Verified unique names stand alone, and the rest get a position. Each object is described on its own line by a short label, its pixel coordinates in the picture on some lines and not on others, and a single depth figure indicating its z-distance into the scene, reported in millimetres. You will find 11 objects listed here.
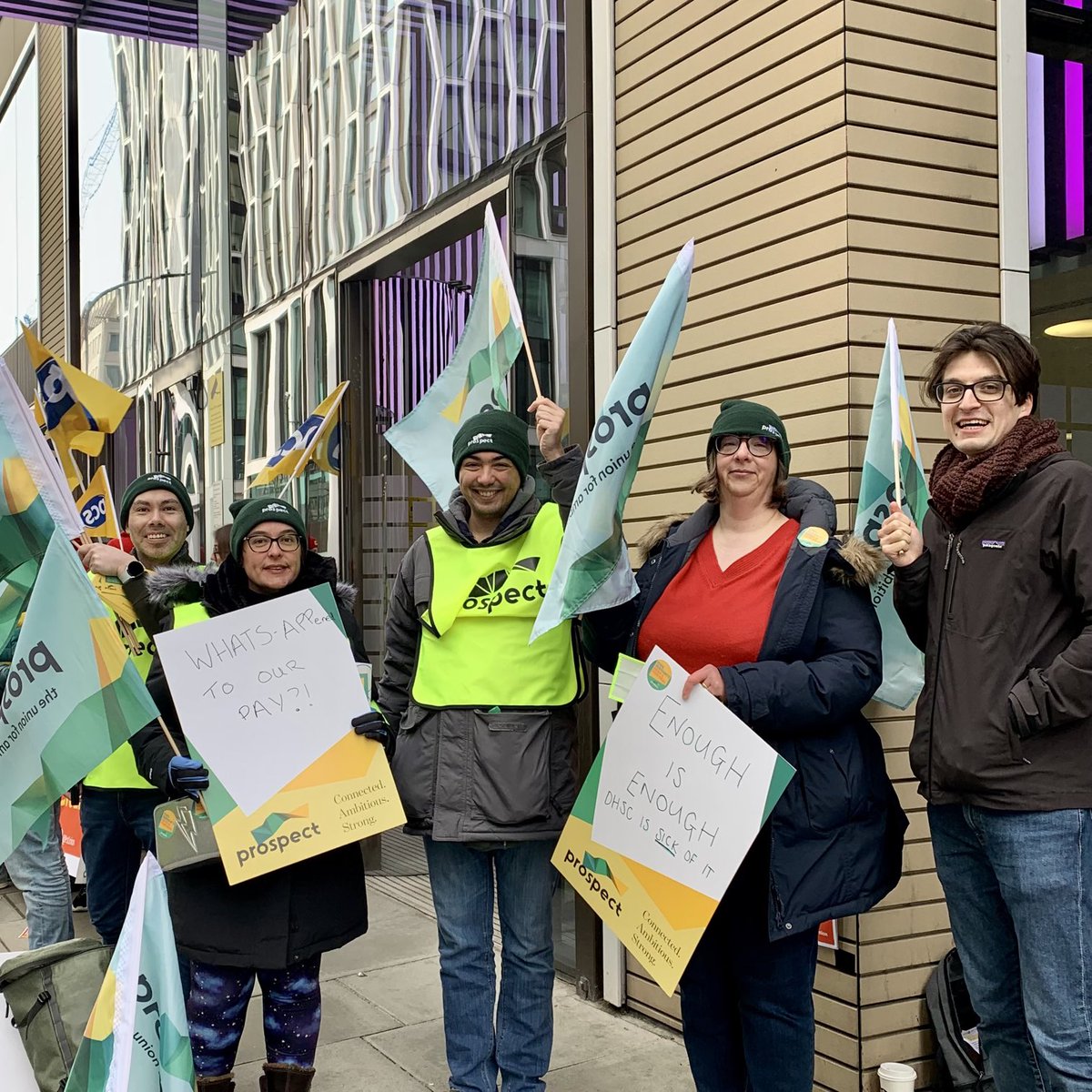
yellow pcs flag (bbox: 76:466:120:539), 5316
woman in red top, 2533
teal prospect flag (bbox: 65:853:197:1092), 2463
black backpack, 3326
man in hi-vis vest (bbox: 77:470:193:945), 3633
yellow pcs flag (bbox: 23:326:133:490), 5559
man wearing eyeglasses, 2301
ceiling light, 3684
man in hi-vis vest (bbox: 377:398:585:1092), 3016
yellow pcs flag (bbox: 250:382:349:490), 6773
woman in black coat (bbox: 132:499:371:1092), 3090
